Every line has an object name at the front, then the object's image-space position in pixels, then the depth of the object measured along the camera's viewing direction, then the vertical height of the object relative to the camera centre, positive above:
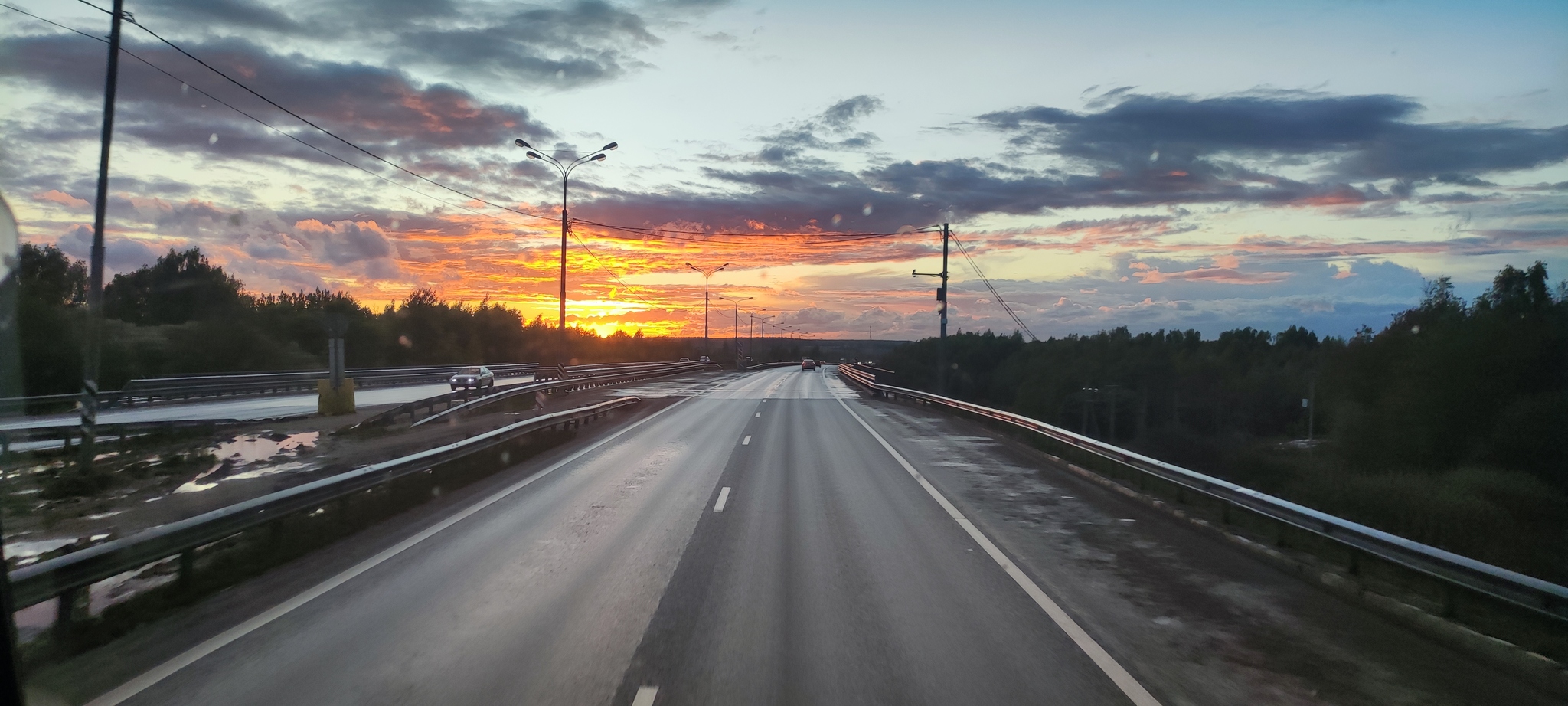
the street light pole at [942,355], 40.00 -0.21
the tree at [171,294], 65.06 +2.78
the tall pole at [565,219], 35.10 +5.08
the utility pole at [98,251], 15.27 +1.32
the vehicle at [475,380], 49.56 -2.36
